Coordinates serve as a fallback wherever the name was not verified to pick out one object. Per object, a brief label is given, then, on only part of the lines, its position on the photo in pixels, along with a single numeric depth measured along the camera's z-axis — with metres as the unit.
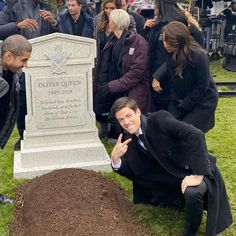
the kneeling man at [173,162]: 2.87
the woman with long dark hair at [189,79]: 3.58
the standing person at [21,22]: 4.68
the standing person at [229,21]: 10.17
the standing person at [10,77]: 3.19
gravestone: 4.20
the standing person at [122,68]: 4.41
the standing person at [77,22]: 5.01
